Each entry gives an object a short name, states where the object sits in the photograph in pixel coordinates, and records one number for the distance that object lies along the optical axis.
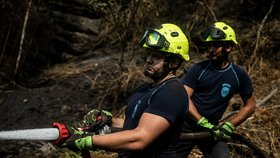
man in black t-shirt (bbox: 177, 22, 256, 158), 4.92
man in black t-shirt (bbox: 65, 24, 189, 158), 2.76
